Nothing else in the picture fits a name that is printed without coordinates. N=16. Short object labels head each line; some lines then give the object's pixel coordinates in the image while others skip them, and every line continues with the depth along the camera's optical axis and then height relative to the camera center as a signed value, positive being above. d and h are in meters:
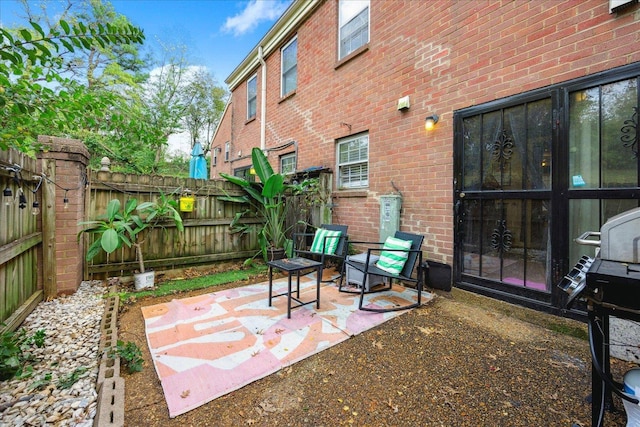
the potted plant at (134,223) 3.50 -0.17
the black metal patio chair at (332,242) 4.31 -0.51
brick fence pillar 3.27 -0.01
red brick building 2.62 +1.09
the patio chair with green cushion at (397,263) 3.26 -0.65
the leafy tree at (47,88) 1.52 +0.86
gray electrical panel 4.28 -0.04
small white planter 3.92 -1.00
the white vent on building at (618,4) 2.41 +1.87
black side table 2.99 -0.64
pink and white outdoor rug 1.97 -1.20
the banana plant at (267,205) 4.90 +0.14
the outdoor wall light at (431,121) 3.89 +1.30
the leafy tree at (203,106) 16.17 +6.75
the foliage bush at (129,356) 2.06 -1.12
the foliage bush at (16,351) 1.83 -1.06
